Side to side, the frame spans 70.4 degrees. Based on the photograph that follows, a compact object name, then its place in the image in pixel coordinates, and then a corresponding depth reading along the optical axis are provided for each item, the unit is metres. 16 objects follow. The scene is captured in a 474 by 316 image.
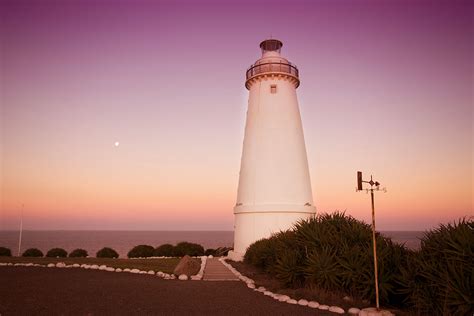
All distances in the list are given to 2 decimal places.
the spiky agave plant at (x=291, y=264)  11.81
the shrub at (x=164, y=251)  25.53
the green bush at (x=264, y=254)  14.94
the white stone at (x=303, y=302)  9.50
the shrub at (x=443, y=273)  7.41
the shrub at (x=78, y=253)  24.88
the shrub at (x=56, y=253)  24.33
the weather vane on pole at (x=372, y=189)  8.59
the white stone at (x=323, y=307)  9.01
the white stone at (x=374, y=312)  8.21
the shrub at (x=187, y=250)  26.02
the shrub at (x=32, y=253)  24.19
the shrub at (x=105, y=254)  24.92
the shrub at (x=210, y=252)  27.93
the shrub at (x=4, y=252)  23.61
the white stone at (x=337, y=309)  8.70
